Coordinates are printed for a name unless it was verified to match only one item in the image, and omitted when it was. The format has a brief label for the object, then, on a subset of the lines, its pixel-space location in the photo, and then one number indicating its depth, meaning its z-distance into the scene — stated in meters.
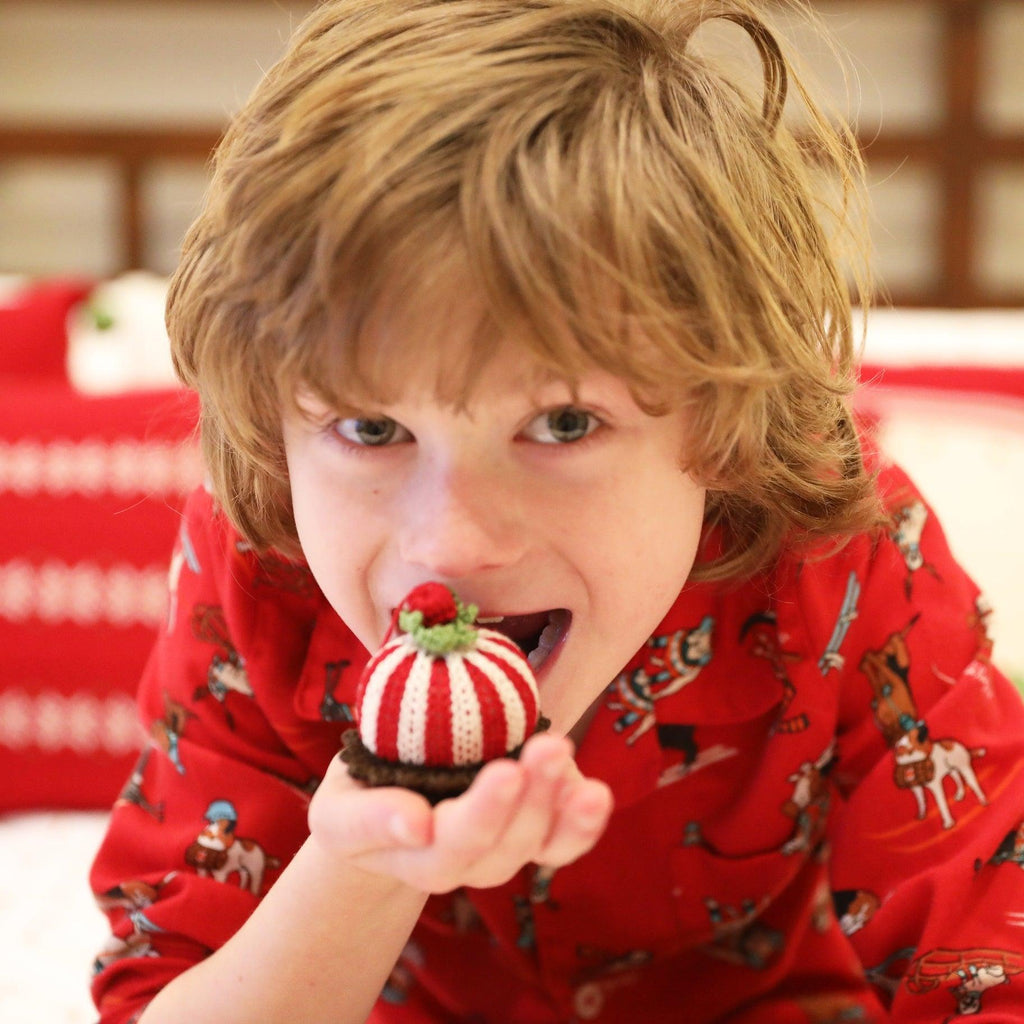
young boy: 0.53
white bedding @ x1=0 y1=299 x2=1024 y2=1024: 1.05
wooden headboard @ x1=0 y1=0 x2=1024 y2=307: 2.17
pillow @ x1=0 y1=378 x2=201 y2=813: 1.31
